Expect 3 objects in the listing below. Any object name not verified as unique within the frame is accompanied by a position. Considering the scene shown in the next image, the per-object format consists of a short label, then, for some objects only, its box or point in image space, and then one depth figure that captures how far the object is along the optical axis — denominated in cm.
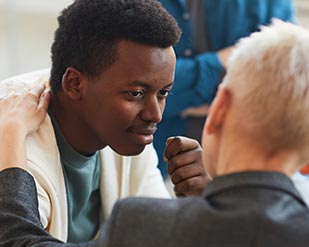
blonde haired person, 100
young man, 131
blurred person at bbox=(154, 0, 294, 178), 186
